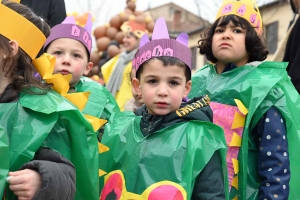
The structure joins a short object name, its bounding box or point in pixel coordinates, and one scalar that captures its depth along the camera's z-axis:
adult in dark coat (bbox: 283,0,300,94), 4.57
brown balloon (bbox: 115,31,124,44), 9.53
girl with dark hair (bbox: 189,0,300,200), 3.34
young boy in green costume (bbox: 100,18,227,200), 2.75
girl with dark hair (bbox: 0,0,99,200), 2.21
